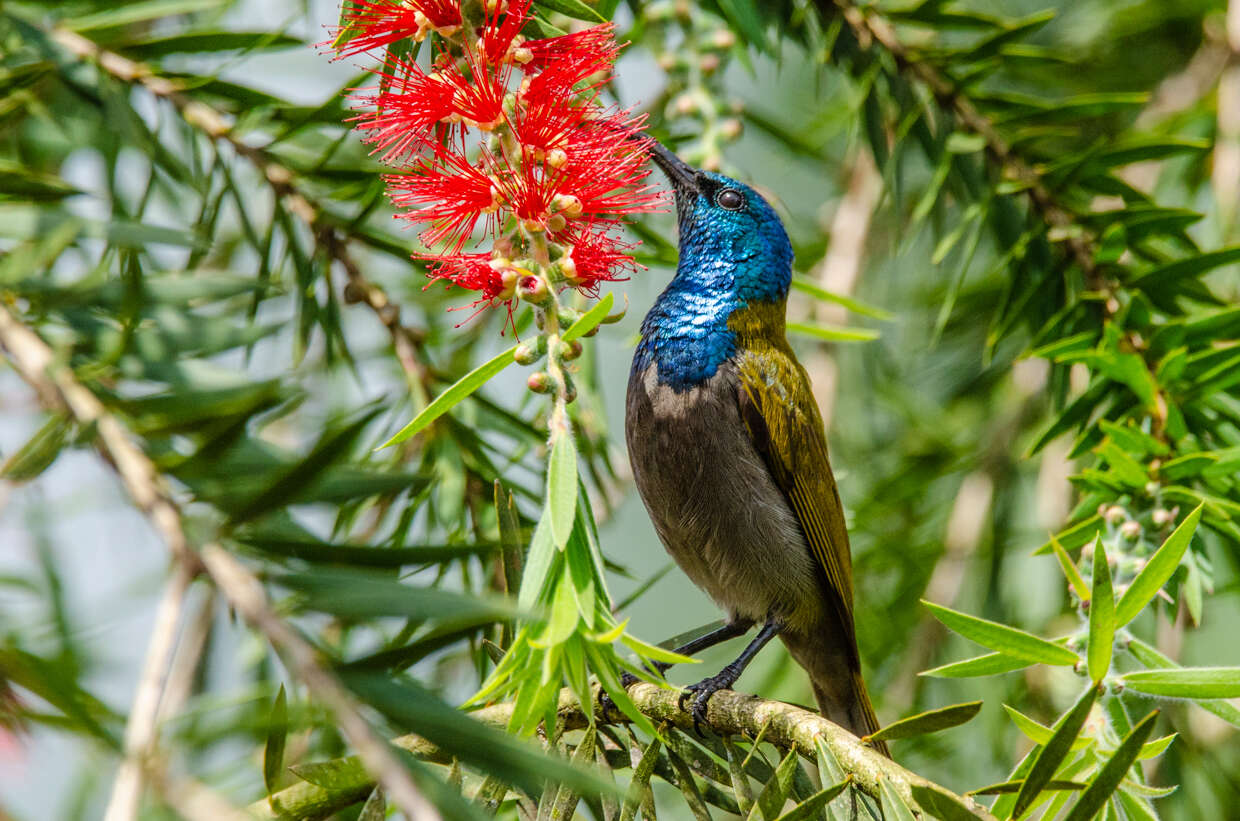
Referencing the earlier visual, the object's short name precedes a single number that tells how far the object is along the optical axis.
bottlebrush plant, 2.79
